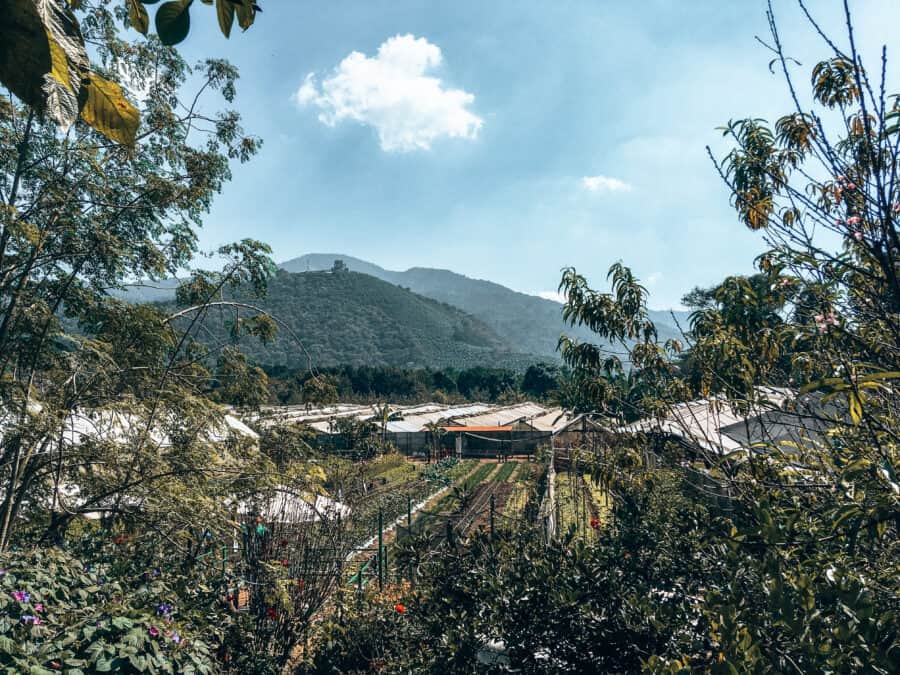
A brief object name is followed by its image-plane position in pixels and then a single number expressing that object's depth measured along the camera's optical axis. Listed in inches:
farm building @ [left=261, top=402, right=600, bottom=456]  983.0
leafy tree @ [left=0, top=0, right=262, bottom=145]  20.8
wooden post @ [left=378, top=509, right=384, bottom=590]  237.6
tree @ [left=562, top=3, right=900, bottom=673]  53.3
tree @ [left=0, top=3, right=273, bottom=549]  161.9
